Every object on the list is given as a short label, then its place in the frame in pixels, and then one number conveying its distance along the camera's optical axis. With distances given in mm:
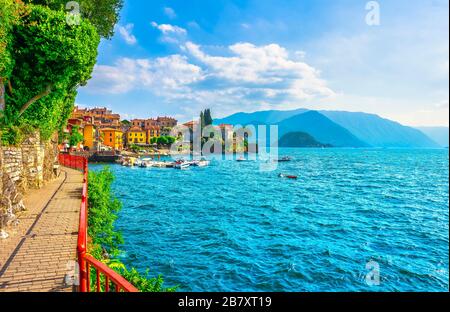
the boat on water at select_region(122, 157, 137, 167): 79612
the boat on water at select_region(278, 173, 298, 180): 61631
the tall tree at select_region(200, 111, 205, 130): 146500
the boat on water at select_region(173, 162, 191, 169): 77219
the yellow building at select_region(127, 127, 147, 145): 134250
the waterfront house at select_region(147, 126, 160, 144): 138000
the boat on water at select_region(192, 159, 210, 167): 84906
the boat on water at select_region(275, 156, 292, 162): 113312
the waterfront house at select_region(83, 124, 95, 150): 92750
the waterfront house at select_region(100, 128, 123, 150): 112062
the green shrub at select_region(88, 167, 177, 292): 15875
